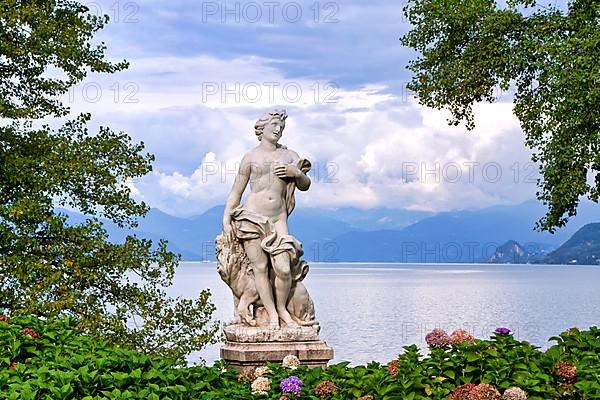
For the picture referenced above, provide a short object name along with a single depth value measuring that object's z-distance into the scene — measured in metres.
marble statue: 8.03
